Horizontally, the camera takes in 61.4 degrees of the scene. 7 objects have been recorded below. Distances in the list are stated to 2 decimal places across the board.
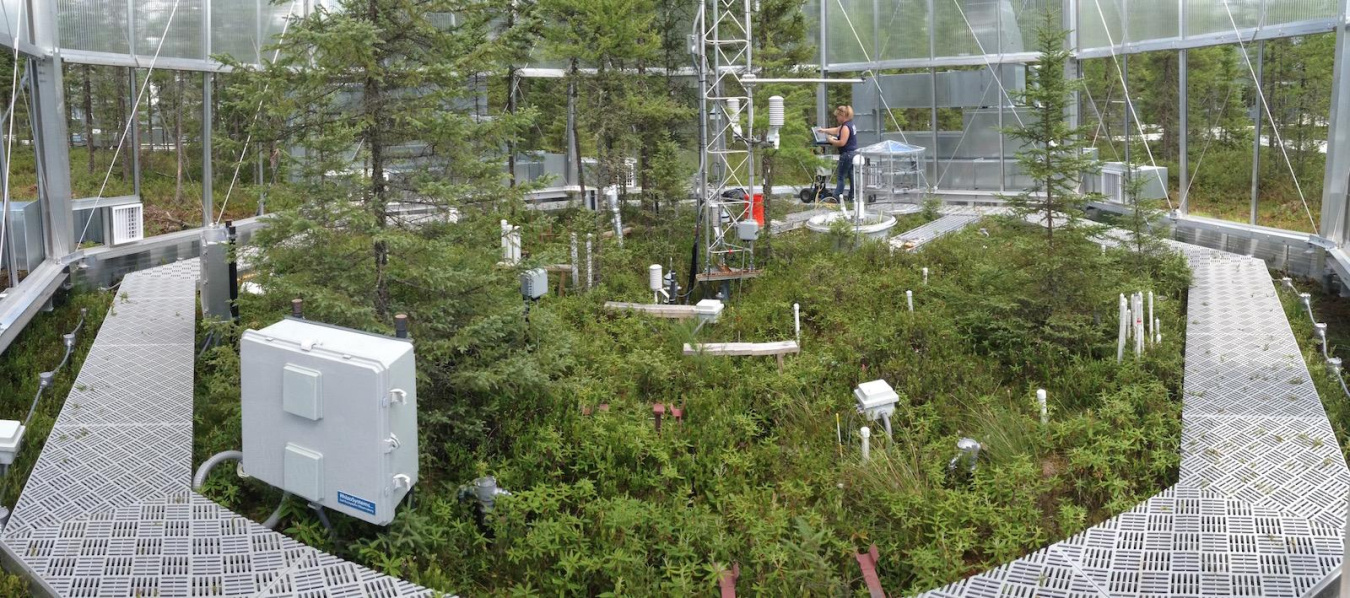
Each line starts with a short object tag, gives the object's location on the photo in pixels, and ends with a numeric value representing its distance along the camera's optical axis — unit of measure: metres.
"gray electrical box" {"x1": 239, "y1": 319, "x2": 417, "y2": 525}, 5.90
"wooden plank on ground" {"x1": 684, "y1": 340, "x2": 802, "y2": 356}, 10.52
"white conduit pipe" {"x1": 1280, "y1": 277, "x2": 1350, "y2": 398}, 9.06
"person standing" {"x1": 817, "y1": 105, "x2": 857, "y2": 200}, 19.36
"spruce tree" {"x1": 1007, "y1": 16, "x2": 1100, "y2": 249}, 9.67
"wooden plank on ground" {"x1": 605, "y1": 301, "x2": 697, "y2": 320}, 12.14
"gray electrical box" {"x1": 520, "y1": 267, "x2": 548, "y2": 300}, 9.43
